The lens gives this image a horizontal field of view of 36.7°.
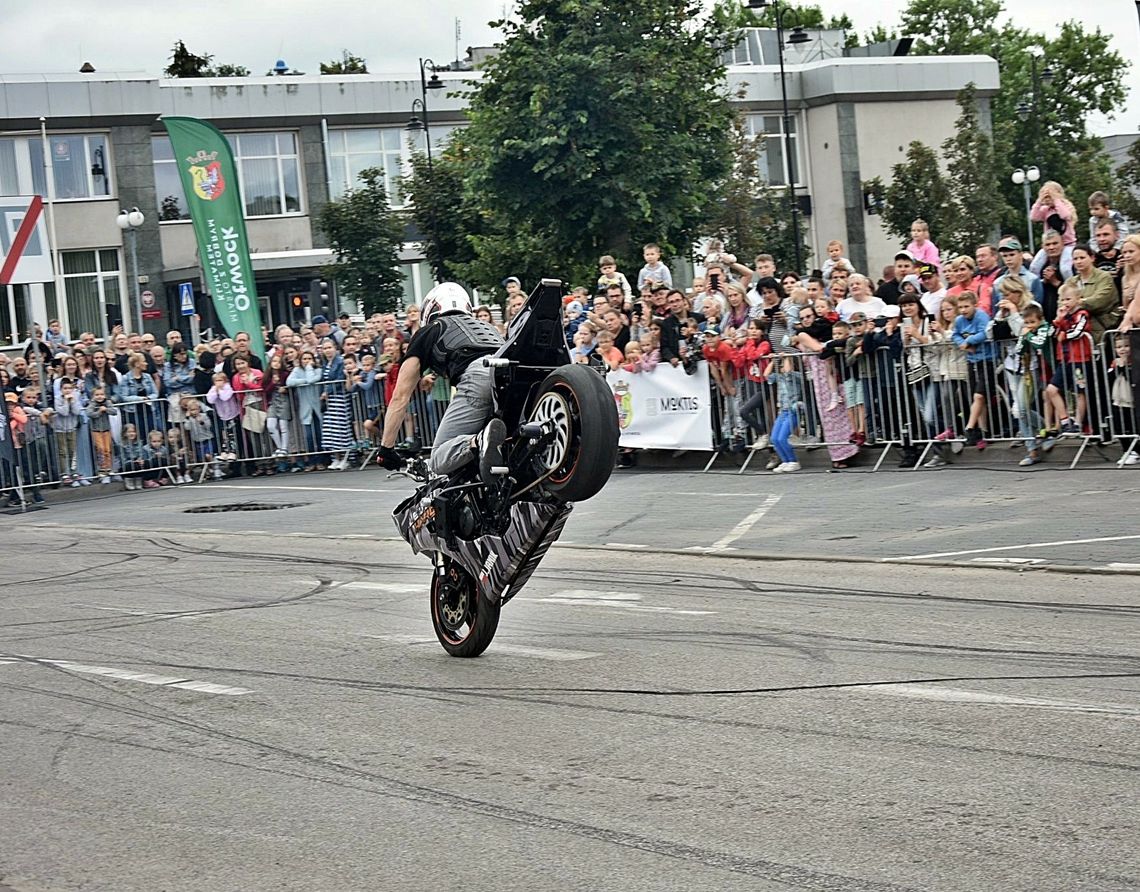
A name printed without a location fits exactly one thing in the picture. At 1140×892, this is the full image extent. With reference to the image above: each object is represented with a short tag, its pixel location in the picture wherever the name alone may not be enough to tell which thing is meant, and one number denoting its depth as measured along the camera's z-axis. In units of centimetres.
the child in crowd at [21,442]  2420
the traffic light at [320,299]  4950
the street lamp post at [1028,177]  5649
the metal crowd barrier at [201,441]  2478
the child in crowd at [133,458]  2566
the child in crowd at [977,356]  1695
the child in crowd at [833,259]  2038
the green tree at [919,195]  5684
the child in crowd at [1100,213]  1688
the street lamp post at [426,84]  5096
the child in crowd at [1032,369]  1628
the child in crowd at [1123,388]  1547
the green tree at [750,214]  5209
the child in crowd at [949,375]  1727
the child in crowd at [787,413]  1897
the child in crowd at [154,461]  2581
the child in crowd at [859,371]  1820
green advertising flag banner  3475
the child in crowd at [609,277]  2239
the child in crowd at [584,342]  2161
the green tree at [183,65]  7525
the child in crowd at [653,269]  2250
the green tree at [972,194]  5569
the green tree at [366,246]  4900
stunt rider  888
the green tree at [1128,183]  5606
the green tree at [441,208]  4675
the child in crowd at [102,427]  2536
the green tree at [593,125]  3162
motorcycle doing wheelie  816
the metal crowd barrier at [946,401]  1591
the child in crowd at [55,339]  2977
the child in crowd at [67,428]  2503
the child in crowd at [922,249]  2041
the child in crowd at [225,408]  2638
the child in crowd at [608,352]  2123
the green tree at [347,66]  8719
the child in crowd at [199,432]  2616
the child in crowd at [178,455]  2608
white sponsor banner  2012
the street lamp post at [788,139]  4519
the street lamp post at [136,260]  5358
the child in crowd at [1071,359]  1595
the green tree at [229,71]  8201
